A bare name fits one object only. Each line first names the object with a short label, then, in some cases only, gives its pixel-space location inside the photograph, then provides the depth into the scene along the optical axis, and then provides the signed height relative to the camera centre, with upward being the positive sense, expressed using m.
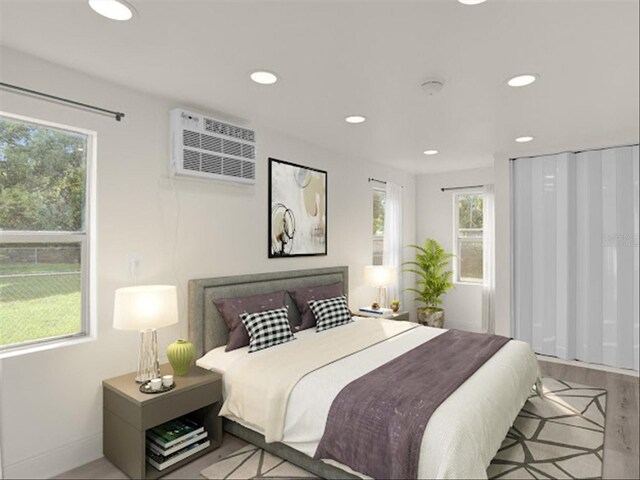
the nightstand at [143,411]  2.12 -0.96
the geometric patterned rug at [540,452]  2.22 -1.29
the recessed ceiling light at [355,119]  3.12 +1.04
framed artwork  3.57 +0.35
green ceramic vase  2.43 -0.69
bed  1.75 -0.82
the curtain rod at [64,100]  2.04 +0.84
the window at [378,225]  5.12 +0.27
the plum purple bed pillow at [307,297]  3.47 -0.48
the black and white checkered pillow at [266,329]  2.79 -0.61
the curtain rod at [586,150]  3.76 +0.98
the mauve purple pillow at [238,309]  2.85 -0.49
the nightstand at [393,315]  4.23 -0.78
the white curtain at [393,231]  5.16 +0.20
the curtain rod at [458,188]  5.34 +0.82
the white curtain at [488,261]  5.08 -0.21
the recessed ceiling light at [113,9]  1.63 +1.02
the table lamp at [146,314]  2.21 -0.40
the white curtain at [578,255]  3.80 -0.10
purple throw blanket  1.76 -0.82
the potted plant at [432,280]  5.31 -0.47
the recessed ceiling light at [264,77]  2.31 +1.03
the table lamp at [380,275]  4.48 -0.35
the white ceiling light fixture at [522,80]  2.33 +1.02
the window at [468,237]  5.47 +0.12
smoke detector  2.39 +0.99
